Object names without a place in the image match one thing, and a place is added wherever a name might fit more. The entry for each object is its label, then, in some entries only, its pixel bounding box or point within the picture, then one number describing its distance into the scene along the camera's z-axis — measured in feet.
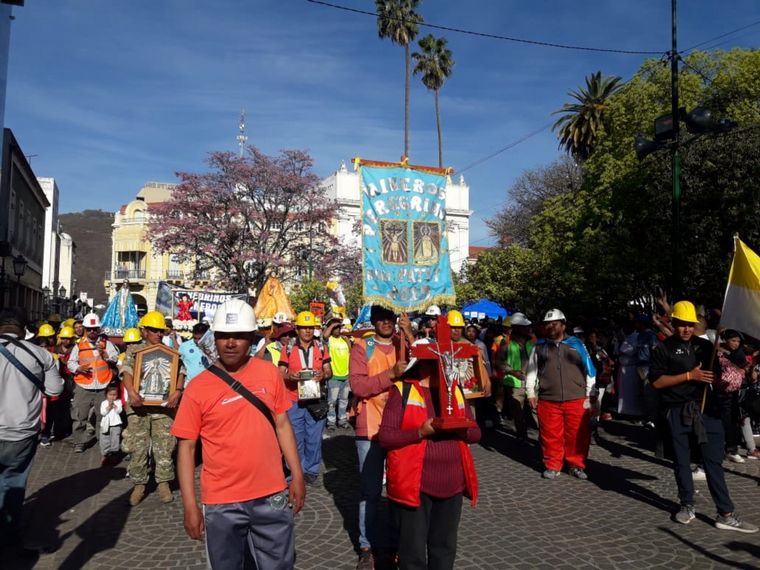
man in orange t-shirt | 10.59
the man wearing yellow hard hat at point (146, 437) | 21.57
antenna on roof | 174.07
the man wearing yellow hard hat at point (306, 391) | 23.26
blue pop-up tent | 79.61
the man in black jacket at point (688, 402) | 18.63
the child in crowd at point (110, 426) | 26.71
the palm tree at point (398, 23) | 125.49
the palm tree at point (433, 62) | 138.21
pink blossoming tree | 99.55
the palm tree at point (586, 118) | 113.50
